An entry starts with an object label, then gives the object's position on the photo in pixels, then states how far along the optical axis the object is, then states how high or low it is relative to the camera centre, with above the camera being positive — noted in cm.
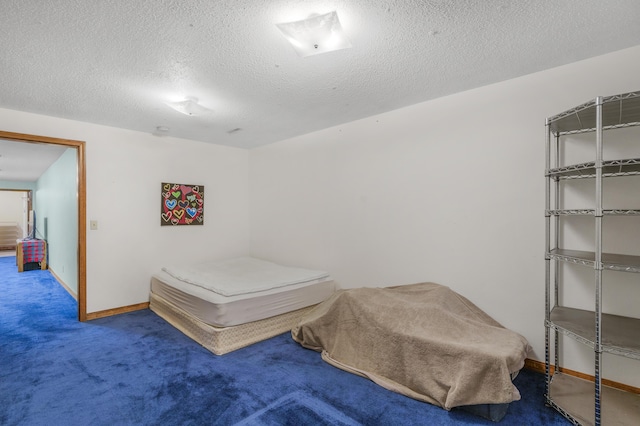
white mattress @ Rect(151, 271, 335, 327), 260 -87
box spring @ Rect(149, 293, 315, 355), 257 -111
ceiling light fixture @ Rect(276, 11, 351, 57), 155 +95
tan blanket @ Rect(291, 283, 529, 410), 173 -90
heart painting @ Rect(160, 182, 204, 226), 397 +8
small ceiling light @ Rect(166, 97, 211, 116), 266 +93
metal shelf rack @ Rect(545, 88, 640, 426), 155 -50
